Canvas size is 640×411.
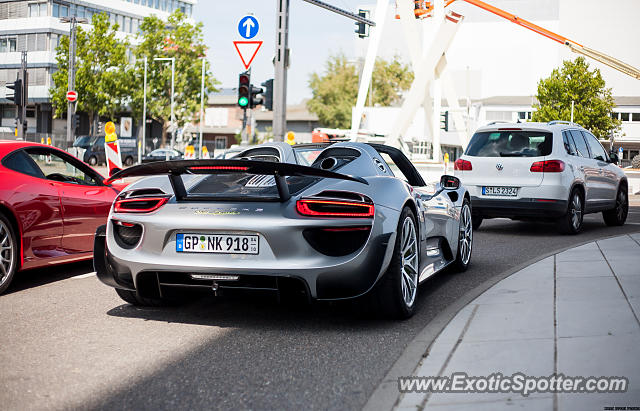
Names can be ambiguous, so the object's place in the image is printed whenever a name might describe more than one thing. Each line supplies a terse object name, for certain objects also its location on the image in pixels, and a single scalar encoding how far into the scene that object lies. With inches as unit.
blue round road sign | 621.9
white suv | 454.6
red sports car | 263.7
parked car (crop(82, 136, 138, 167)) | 2004.2
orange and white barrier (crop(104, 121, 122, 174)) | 599.3
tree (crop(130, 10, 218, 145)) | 2593.5
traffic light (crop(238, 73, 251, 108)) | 706.8
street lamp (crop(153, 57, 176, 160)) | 2426.9
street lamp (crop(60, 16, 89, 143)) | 1588.7
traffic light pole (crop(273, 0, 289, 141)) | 701.9
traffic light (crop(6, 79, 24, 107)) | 1026.7
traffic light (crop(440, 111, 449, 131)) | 1710.5
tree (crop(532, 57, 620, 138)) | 2923.2
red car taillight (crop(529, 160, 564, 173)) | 454.0
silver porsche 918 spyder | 191.6
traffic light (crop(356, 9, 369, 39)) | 925.9
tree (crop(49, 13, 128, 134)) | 2453.2
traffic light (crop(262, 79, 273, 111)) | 705.6
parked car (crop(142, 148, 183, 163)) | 2151.9
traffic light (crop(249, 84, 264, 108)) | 712.4
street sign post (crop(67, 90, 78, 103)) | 1385.8
